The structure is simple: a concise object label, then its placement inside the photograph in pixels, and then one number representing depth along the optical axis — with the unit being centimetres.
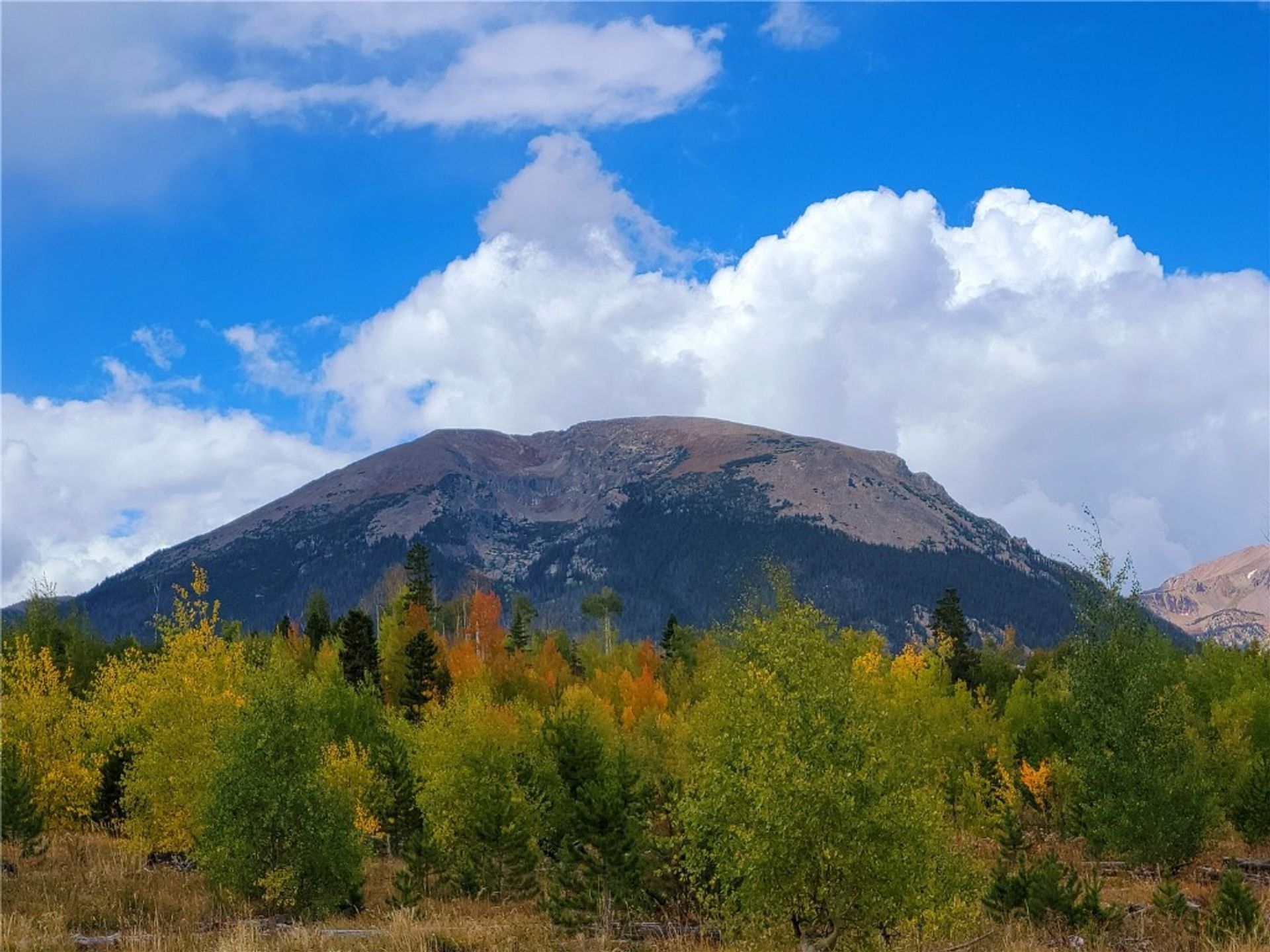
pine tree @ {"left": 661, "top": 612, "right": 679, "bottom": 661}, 11575
